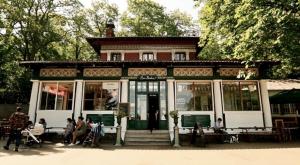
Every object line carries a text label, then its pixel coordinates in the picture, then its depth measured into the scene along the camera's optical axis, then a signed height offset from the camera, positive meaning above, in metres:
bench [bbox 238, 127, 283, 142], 14.74 -1.11
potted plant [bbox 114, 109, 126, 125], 13.70 +0.08
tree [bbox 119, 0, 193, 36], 34.44 +13.19
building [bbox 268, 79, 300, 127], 16.11 +1.03
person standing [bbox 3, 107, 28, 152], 10.60 -0.40
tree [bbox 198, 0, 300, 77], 10.50 +4.11
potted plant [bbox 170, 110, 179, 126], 13.53 +0.07
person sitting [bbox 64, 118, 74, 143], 13.68 -0.80
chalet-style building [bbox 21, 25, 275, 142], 15.60 +1.61
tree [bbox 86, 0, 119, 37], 35.84 +14.48
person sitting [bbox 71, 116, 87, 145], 13.28 -0.67
